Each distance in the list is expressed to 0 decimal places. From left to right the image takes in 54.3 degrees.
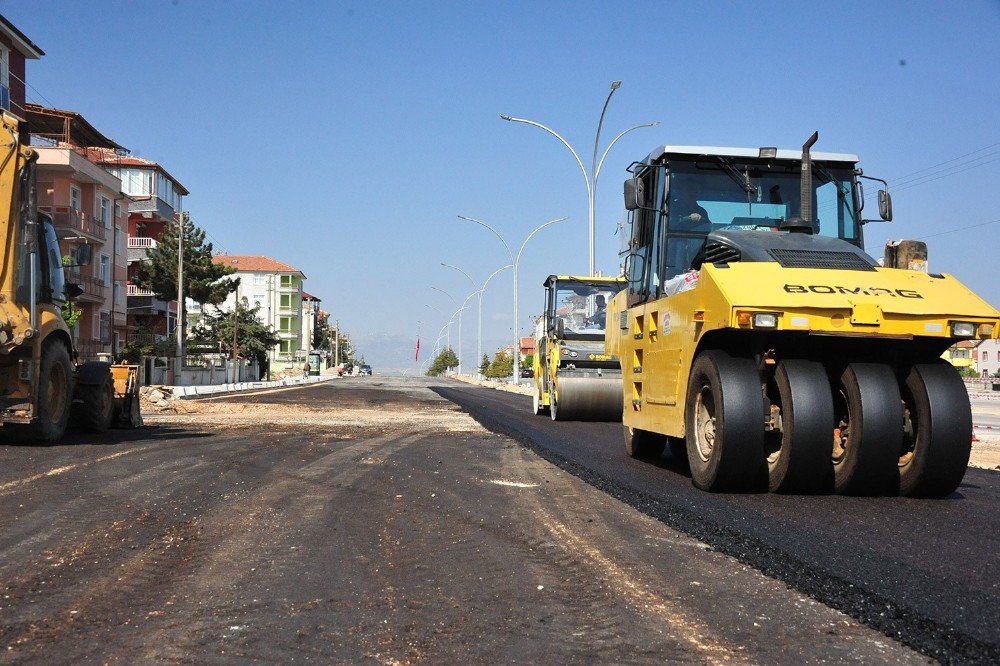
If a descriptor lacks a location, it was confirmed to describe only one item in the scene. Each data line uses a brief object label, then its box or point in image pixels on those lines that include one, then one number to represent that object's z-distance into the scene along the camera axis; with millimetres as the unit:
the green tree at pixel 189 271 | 61375
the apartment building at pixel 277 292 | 131500
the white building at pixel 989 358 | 142750
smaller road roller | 18344
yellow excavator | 11188
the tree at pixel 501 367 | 108188
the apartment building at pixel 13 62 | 38125
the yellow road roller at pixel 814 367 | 6938
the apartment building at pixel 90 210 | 44156
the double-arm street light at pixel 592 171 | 29016
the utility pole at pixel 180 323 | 43594
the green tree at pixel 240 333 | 72250
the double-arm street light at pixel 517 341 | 49403
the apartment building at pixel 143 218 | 66188
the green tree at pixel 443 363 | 145625
